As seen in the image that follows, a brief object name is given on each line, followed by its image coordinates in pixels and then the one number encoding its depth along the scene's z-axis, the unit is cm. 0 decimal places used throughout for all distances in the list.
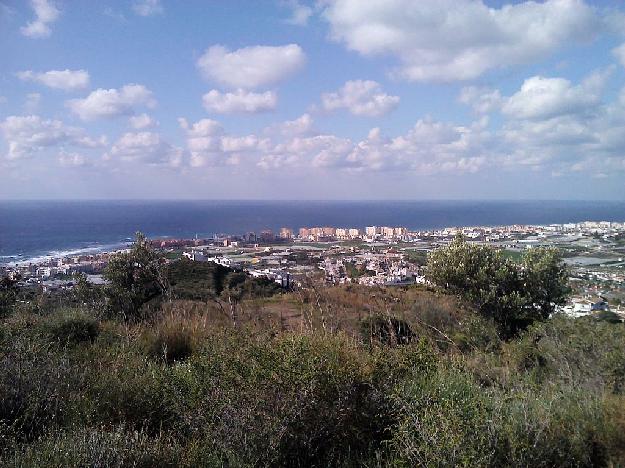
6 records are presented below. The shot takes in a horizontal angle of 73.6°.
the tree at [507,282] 1032
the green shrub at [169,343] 558
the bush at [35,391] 317
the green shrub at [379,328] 606
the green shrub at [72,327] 586
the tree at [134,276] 984
